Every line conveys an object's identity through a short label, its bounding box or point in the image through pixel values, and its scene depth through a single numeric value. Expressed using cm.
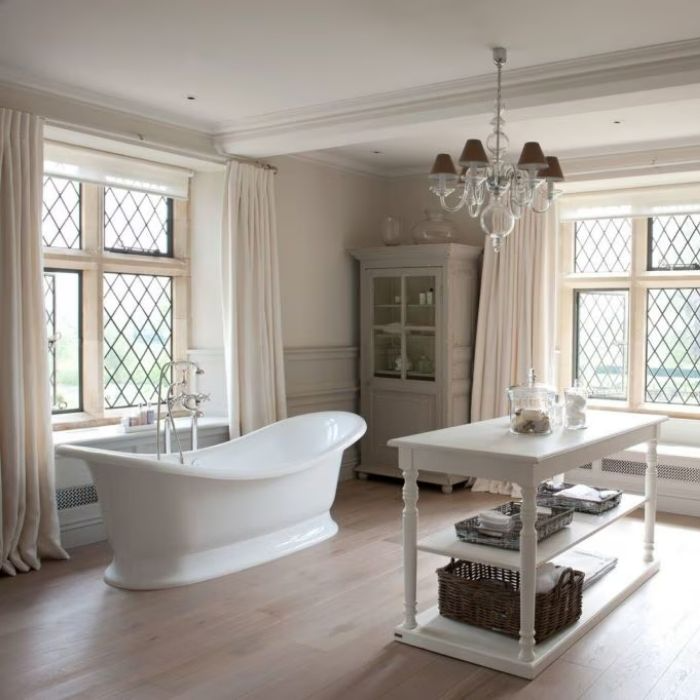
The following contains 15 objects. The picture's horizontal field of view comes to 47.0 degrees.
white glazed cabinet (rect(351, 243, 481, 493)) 614
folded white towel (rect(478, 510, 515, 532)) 323
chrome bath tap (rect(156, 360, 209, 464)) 463
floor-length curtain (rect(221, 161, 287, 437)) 537
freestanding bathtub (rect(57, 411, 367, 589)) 384
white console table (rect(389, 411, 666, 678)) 299
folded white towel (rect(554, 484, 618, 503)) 380
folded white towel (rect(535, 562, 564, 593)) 320
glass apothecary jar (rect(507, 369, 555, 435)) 350
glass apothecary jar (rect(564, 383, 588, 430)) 366
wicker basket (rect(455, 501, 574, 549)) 322
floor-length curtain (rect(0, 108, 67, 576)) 411
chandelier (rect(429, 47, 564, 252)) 330
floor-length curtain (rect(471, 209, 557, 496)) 605
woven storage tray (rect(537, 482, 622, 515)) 373
